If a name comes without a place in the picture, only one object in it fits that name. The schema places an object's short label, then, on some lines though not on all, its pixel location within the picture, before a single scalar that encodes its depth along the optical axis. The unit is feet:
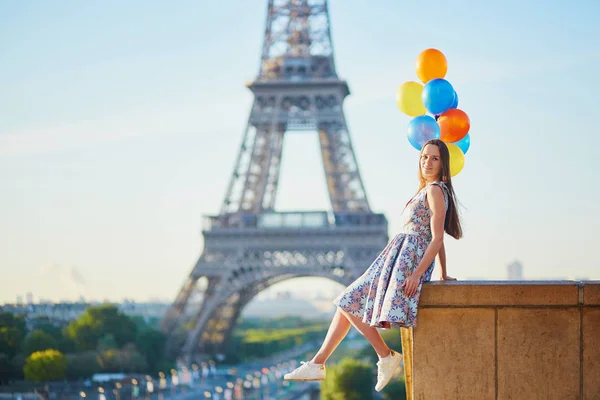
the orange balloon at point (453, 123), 43.42
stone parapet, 32.96
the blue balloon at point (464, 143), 44.65
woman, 33.19
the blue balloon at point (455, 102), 43.91
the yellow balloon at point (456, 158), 42.70
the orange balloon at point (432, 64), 44.68
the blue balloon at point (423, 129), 42.88
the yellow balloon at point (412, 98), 45.73
